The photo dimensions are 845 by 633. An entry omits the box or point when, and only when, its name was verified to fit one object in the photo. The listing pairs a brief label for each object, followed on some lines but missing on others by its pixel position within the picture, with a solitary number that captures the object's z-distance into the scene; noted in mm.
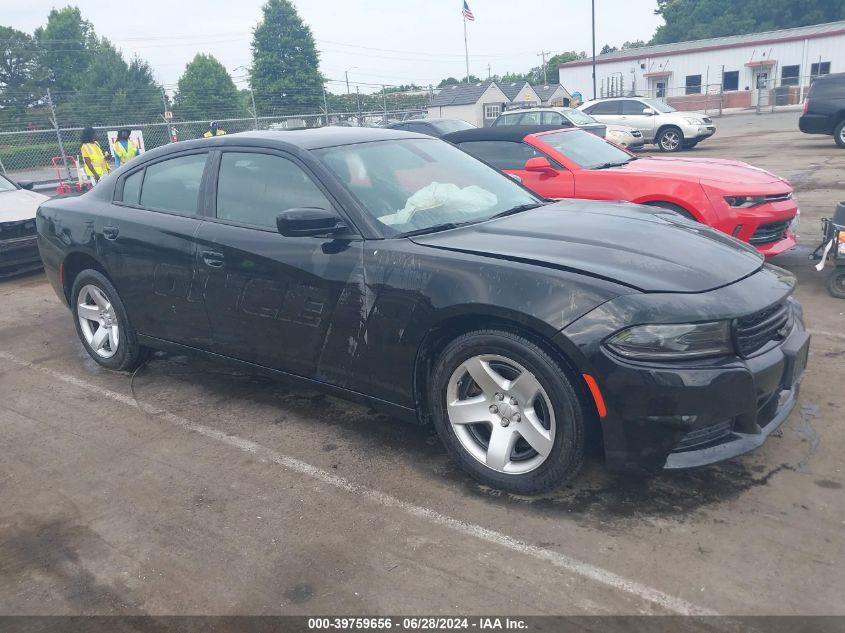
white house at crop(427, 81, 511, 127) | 41500
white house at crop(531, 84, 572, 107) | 51975
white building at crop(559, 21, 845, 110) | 44562
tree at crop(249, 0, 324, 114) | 65062
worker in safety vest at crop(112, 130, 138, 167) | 13483
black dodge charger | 2842
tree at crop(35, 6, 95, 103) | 58938
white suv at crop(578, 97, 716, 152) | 19859
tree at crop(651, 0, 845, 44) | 66812
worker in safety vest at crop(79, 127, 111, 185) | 13245
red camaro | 6203
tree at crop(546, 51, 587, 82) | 92719
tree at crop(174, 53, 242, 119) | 32803
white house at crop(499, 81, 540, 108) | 49219
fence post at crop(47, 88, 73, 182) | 15634
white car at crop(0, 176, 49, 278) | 8164
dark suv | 16516
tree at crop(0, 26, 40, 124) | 60125
